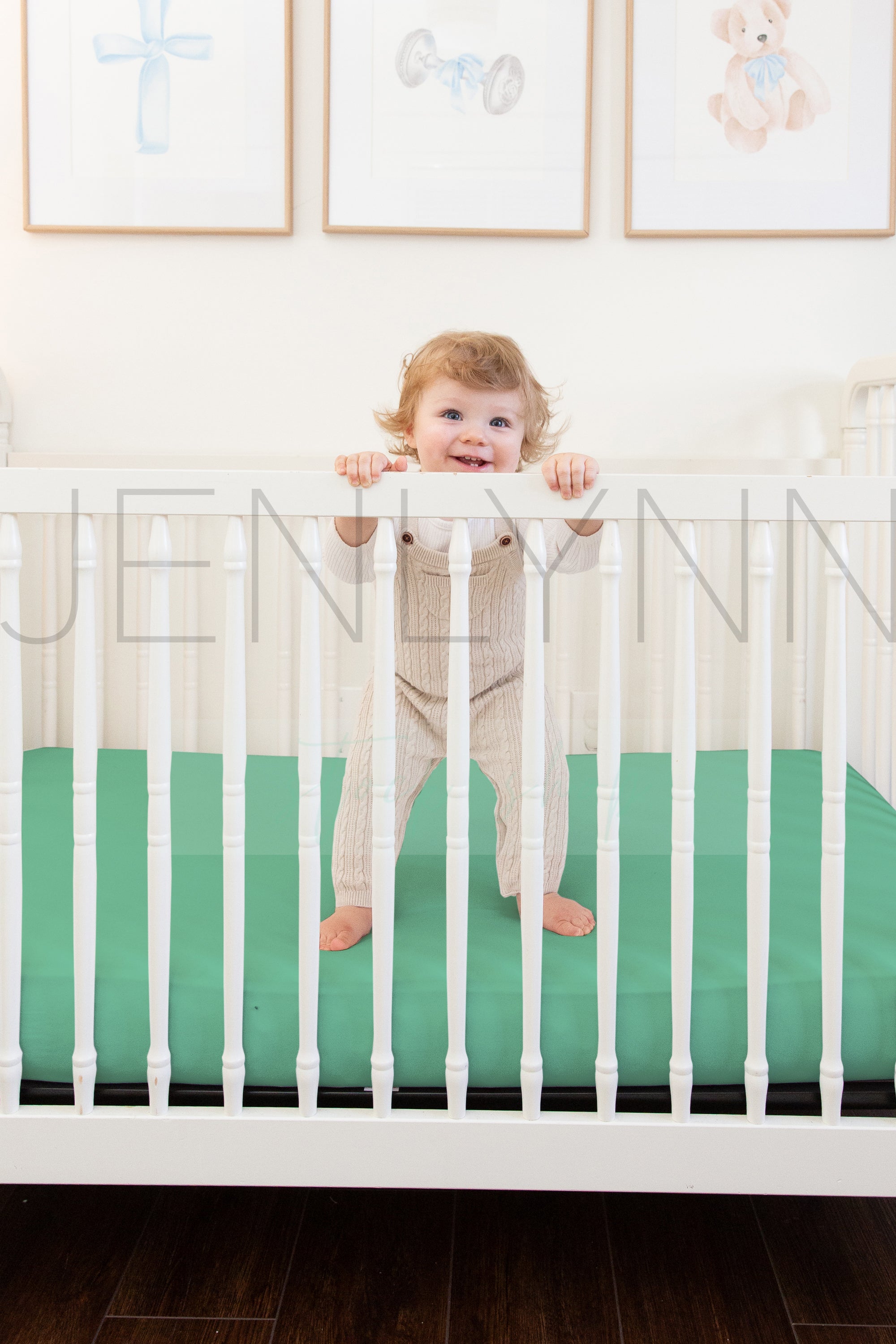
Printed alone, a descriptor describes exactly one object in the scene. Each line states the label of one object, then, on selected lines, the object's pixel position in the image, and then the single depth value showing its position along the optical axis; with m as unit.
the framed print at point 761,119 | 1.62
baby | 1.04
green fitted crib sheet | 0.92
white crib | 0.86
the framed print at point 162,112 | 1.64
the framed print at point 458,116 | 1.62
